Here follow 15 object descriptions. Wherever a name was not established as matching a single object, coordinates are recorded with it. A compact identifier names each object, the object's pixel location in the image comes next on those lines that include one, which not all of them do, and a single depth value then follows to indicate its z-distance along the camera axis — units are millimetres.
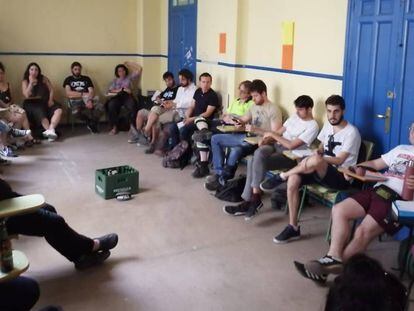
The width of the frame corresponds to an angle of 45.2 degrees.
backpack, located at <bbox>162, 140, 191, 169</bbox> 5535
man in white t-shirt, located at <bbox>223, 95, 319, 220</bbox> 4118
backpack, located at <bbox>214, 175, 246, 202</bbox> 4410
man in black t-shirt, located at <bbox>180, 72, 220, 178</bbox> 5633
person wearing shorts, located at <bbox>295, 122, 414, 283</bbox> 3041
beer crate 4441
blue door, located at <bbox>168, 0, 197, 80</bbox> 6816
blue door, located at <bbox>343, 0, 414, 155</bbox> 3639
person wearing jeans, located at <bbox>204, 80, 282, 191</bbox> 4730
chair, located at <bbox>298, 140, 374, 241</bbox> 3557
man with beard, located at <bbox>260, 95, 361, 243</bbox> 3619
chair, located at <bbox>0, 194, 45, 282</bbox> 2314
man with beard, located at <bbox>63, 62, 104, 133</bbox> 7441
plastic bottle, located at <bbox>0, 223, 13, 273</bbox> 2305
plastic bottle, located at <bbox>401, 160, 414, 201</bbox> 3041
